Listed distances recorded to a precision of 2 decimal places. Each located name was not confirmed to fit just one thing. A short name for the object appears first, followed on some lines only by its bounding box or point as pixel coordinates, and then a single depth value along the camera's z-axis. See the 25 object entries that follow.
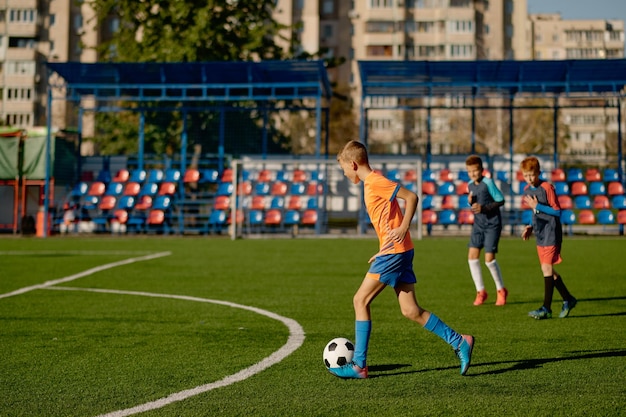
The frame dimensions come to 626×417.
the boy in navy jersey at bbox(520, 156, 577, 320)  7.81
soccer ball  5.09
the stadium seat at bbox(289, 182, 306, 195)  24.69
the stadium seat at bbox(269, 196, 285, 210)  24.27
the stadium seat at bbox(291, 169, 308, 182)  25.24
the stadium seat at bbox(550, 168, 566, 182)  25.20
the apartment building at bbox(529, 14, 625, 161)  103.44
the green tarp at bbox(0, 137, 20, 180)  25.41
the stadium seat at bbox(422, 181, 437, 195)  24.56
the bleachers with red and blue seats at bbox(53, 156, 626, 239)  24.16
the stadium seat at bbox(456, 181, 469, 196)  24.95
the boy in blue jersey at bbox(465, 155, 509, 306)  8.86
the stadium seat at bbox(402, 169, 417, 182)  24.95
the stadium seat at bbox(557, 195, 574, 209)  23.68
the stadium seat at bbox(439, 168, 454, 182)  25.53
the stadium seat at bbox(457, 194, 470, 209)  24.25
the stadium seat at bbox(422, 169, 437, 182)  25.06
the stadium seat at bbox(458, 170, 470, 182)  25.55
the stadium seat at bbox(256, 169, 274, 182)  25.19
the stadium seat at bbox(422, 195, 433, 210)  24.11
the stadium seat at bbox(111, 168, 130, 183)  25.55
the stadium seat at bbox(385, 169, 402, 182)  24.85
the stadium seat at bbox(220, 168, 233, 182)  25.14
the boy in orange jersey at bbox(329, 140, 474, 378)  5.03
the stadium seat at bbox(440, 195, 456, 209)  24.27
